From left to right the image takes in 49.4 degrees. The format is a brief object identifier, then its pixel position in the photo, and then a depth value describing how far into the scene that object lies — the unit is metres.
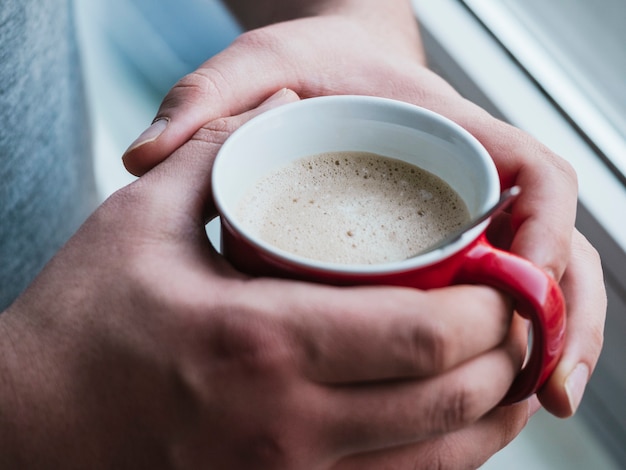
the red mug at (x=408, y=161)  0.45
